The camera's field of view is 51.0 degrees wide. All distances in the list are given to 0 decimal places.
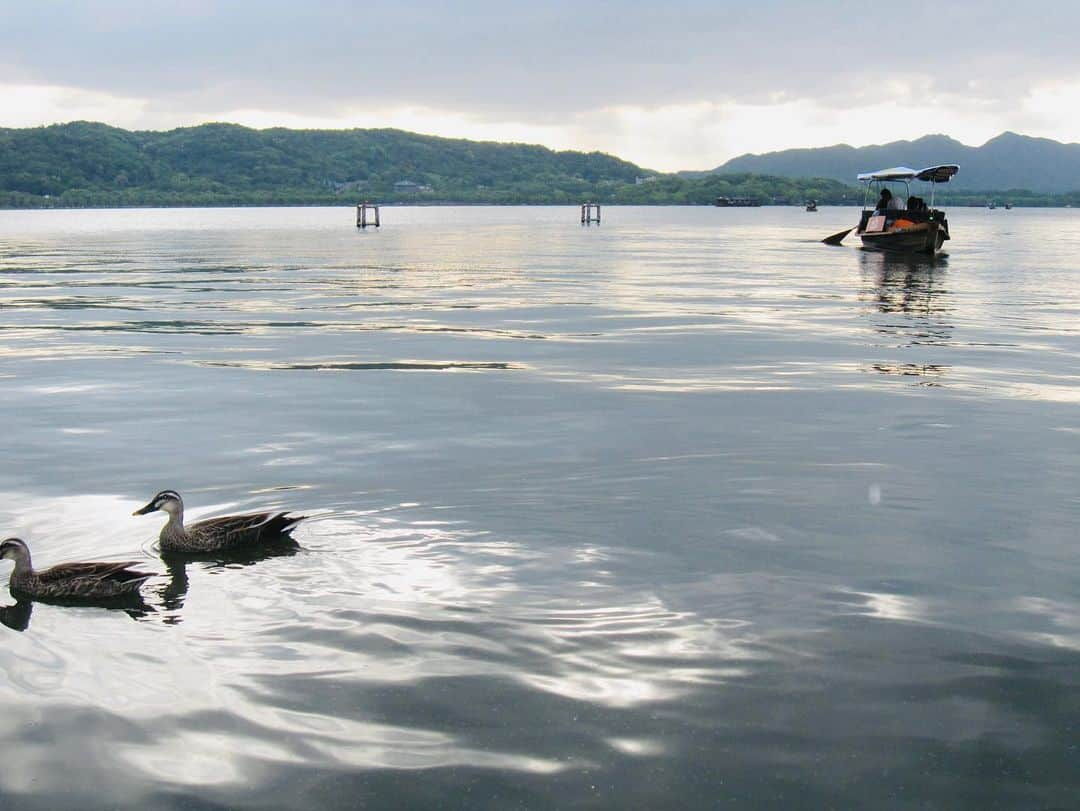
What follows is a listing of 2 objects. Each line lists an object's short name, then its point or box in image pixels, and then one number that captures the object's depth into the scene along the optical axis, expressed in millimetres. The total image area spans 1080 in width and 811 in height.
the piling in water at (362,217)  132738
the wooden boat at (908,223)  65125
